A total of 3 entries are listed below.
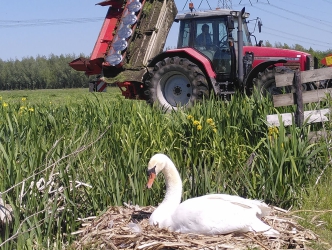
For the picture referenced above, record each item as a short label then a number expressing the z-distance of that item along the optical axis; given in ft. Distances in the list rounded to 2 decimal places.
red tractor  32.94
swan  11.32
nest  10.96
